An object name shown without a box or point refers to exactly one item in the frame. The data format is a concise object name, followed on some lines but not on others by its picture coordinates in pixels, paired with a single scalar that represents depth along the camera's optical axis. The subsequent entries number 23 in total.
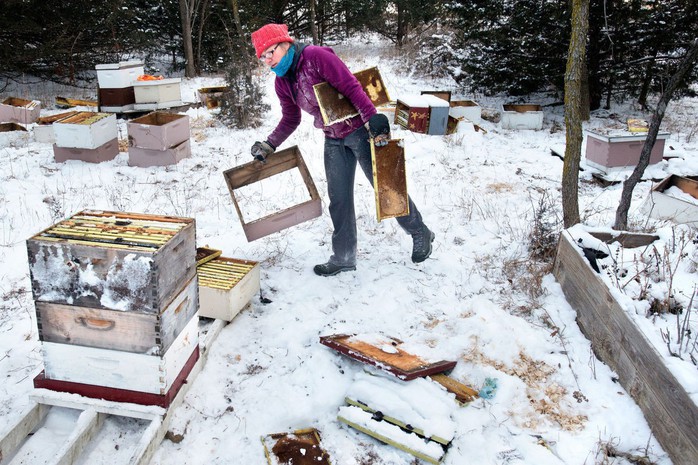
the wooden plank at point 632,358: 2.14
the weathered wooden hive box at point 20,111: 8.29
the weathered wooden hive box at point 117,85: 8.09
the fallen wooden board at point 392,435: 2.36
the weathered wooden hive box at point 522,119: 9.25
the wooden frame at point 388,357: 2.75
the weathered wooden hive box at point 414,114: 8.03
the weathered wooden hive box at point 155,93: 8.36
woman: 3.50
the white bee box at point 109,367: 2.44
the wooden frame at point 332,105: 3.54
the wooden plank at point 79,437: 2.18
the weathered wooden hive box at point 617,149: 6.47
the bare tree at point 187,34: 13.31
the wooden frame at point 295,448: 2.34
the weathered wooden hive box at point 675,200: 4.77
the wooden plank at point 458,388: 2.70
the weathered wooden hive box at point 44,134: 7.59
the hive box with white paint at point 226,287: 3.32
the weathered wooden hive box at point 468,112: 8.88
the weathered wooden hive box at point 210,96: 10.11
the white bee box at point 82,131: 6.44
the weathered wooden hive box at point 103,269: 2.29
